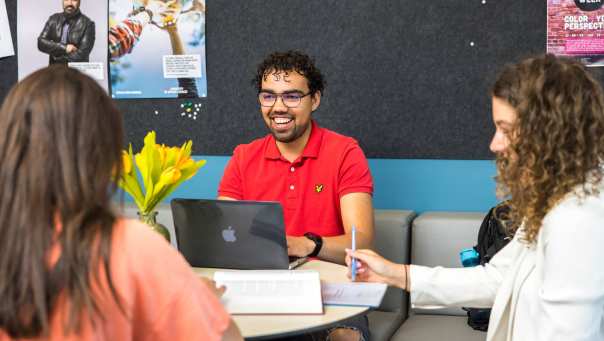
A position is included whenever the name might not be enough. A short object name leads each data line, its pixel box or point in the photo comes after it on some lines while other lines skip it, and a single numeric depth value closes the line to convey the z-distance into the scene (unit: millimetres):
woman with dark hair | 964
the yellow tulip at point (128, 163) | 2005
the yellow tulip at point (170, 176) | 1996
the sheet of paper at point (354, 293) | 1681
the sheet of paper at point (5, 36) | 3498
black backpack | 2384
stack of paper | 1637
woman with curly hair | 1433
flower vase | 2023
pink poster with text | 2711
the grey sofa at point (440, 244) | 2627
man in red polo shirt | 2494
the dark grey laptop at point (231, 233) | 1910
